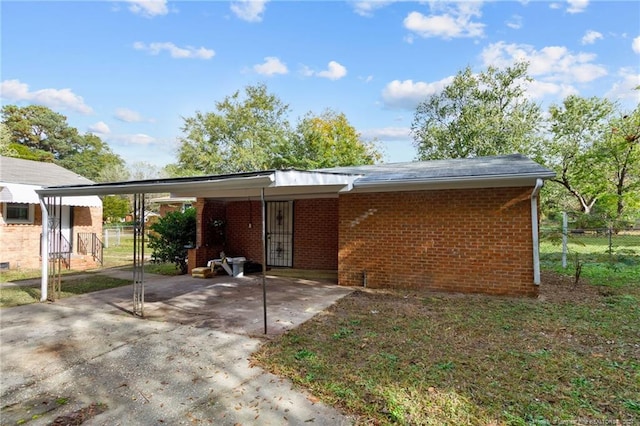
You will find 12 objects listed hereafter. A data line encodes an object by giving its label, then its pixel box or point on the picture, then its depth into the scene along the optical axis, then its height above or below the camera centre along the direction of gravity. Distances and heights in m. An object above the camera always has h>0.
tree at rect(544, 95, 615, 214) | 22.59 +5.10
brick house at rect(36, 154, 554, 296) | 6.62 -0.03
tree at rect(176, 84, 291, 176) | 31.73 +8.37
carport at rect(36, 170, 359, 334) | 4.80 +0.56
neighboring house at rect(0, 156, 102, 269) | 11.58 +0.02
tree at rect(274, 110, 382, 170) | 28.28 +6.33
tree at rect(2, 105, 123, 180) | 42.31 +10.80
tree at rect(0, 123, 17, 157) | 25.30 +6.01
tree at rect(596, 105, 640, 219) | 20.31 +3.33
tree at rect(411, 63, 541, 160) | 23.45 +7.41
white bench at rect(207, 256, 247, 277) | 10.23 -1.41
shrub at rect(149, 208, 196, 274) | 11.34 -0.68
